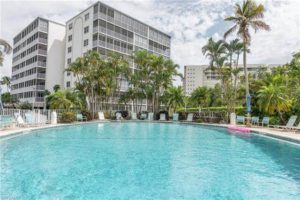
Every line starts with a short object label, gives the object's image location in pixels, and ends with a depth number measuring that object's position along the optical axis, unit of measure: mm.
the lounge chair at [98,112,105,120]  22908
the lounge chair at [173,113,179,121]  23234
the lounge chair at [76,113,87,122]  19211
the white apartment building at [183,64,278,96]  99549
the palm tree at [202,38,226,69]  20704
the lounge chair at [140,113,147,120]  25573
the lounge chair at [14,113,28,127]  12212
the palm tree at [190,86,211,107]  24689
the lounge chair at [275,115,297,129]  11727
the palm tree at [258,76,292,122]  13248
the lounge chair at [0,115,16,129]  10817
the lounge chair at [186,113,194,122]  21569
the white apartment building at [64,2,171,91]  31963
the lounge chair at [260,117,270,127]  13831
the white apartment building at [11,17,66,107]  37672
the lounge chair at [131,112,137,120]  25698
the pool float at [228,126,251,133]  12549
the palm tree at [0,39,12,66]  13028
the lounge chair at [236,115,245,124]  16253
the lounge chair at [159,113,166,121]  24786
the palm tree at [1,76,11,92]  45286
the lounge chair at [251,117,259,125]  14779
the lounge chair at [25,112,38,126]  13149
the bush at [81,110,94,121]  20948
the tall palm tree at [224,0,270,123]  16599
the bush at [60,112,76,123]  17403
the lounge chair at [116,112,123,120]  23875
